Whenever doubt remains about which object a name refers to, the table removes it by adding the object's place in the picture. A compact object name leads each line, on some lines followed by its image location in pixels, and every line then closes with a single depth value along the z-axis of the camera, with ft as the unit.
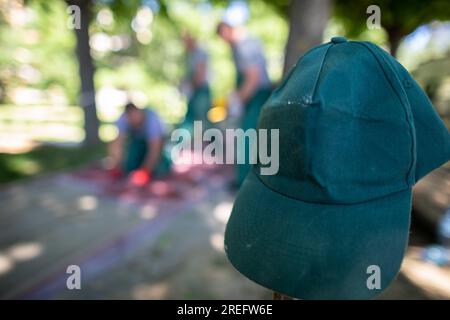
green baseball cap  2.95
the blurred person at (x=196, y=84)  20.01
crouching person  15.20
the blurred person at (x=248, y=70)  12.07
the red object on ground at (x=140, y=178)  14.83
